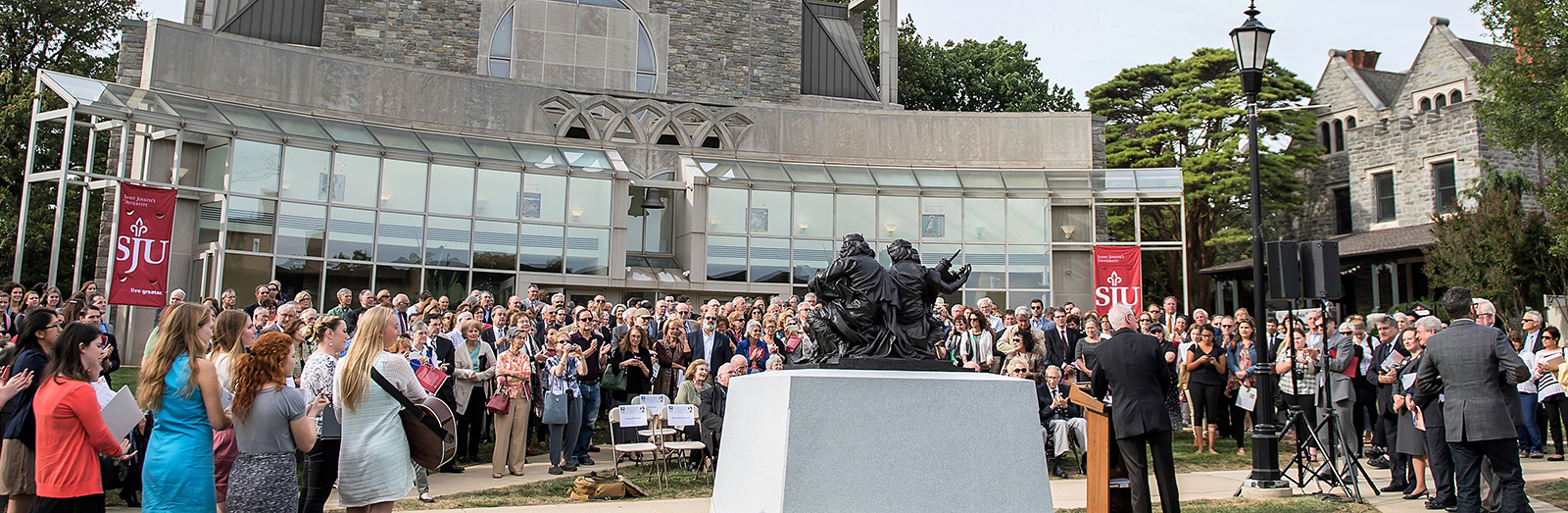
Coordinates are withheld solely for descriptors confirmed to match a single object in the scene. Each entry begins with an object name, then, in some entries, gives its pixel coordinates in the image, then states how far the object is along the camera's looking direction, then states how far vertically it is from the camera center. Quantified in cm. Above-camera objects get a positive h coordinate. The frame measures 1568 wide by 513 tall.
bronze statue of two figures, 736 +14
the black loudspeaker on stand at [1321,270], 999 +65
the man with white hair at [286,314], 980 +2
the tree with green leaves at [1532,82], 2197 +569
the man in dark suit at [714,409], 1152 -98
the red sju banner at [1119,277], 2388 +129
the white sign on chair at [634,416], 1138 -104
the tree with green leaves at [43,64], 2973 +779
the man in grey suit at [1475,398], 745 -43
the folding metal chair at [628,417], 1135 -105
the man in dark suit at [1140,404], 782 -55
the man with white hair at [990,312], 1630 +28
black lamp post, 970 +62
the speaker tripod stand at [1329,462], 932 -117
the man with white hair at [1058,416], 1195 -103
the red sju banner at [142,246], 1695 +111
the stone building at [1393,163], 3391 +624
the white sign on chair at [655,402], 1175 -91
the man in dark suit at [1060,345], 1420 -20
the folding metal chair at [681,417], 1151 -105
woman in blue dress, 521 -53
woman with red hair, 528 -59
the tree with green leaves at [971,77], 4391 +1080
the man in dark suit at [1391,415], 996 -79
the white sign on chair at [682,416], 1154 -104
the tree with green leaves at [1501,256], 2591 +214
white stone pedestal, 600 -70
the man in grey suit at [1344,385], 1091 -52
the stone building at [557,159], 1994 +363
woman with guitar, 581 -61
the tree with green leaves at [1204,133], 3775 +771
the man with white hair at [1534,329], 1179 +13
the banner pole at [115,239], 1700 +124
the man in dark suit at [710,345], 1321 -27
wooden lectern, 777 -93
